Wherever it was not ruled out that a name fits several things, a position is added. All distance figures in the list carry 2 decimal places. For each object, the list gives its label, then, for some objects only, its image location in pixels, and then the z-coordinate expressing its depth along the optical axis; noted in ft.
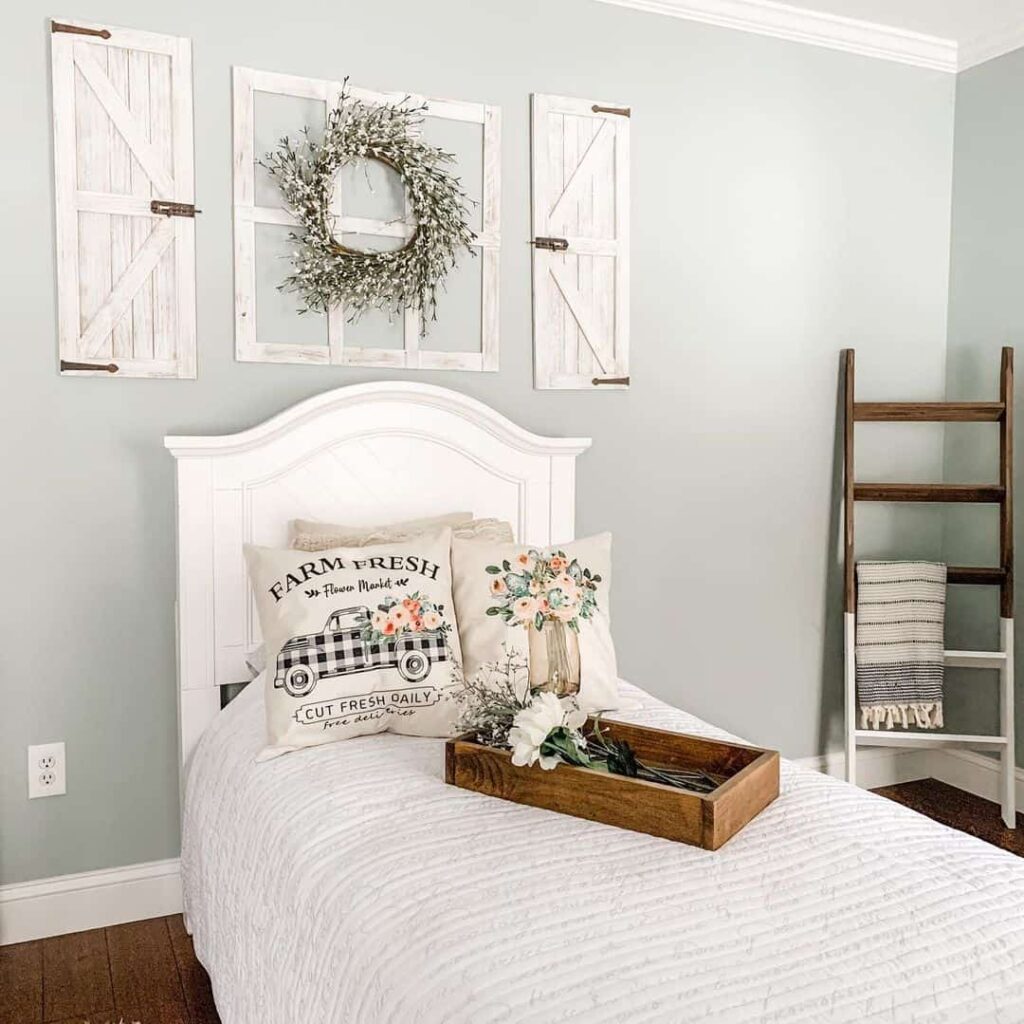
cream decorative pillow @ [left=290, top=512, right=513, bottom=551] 8.27
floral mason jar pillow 6.58
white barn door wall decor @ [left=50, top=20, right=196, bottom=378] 8.14
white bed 4.06
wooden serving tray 5.35
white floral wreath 8.74
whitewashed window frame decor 8.68
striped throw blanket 11.35
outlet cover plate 8.36
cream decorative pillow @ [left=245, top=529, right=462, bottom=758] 6.82
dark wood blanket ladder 11.05
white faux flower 5.83
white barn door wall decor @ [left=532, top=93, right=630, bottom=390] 9.94
